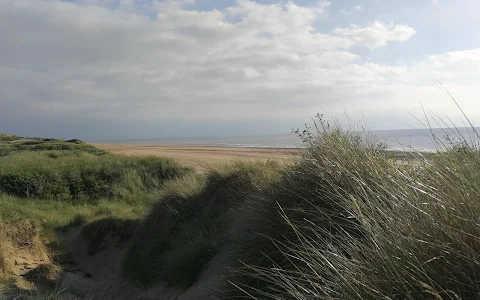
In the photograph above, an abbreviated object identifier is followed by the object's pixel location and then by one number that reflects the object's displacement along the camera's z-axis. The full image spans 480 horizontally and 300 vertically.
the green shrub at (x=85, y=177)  16.77
